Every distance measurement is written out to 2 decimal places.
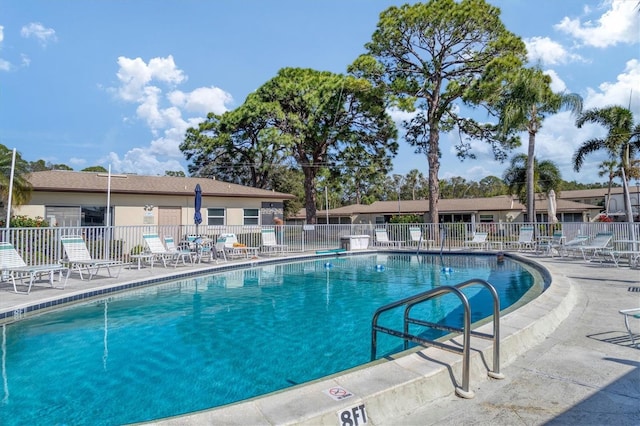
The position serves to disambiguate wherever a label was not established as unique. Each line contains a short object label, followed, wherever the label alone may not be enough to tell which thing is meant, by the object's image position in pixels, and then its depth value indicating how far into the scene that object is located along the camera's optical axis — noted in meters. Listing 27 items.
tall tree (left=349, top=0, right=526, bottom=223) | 22.31
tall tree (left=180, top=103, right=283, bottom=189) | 27.69
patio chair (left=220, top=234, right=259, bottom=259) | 16.16
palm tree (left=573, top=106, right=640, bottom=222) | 25.09
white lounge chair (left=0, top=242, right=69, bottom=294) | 8.44
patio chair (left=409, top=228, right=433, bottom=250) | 20.82
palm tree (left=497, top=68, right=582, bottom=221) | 22.06
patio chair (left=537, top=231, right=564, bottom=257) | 16.23
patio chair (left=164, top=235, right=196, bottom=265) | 13.14
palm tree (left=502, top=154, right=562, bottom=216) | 34.12
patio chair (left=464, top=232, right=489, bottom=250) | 18.94
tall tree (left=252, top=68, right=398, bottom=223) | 26.98
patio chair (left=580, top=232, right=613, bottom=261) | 13.48
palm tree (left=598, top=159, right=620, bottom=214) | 31.14
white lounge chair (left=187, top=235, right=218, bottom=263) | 14.32
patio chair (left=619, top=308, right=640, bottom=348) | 4.33
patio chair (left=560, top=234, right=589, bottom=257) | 14.14
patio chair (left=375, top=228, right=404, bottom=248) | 21.40
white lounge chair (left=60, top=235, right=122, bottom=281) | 10.07
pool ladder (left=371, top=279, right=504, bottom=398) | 3.23
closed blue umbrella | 15.05
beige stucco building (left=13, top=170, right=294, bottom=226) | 18.55
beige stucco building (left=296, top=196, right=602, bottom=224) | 38.81
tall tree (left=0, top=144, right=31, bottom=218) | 17.27
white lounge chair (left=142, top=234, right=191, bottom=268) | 12.97
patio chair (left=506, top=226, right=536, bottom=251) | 17.78
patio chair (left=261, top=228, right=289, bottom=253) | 17.55
